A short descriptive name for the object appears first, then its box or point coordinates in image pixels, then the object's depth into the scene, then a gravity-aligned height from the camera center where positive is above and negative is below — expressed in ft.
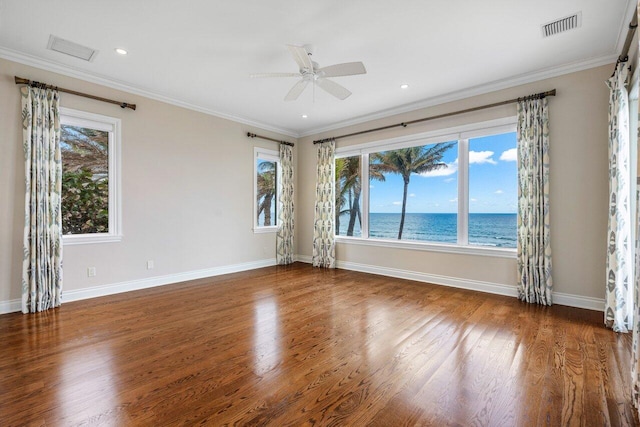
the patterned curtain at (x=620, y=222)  9.33 -0.34
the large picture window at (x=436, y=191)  13.92 +1.26
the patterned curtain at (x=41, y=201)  10.98 +0.51
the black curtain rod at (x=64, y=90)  10.93 +5.07
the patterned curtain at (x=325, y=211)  19.65 +0.15
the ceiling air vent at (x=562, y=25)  8.80 +5.86
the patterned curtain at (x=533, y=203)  11.98 +0.38
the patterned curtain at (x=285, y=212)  20.71 +0.10
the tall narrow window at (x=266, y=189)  19.61 +1.69
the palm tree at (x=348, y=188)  19.42 +1.71
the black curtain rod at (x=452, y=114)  12.11 +5.00
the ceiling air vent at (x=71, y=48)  10.09 +6.00
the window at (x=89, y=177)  12.48 +1.67
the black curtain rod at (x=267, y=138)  18.81 +5.12
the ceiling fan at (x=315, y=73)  9.34 +4.85
